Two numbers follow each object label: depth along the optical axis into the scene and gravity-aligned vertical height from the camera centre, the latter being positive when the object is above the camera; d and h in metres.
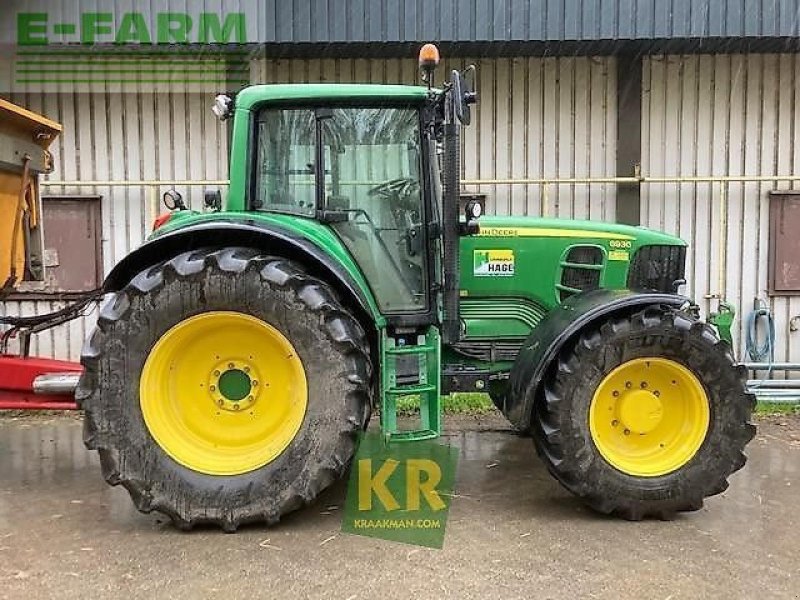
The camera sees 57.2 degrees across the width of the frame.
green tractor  3.74 -0.36
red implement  4.63 -0.70
